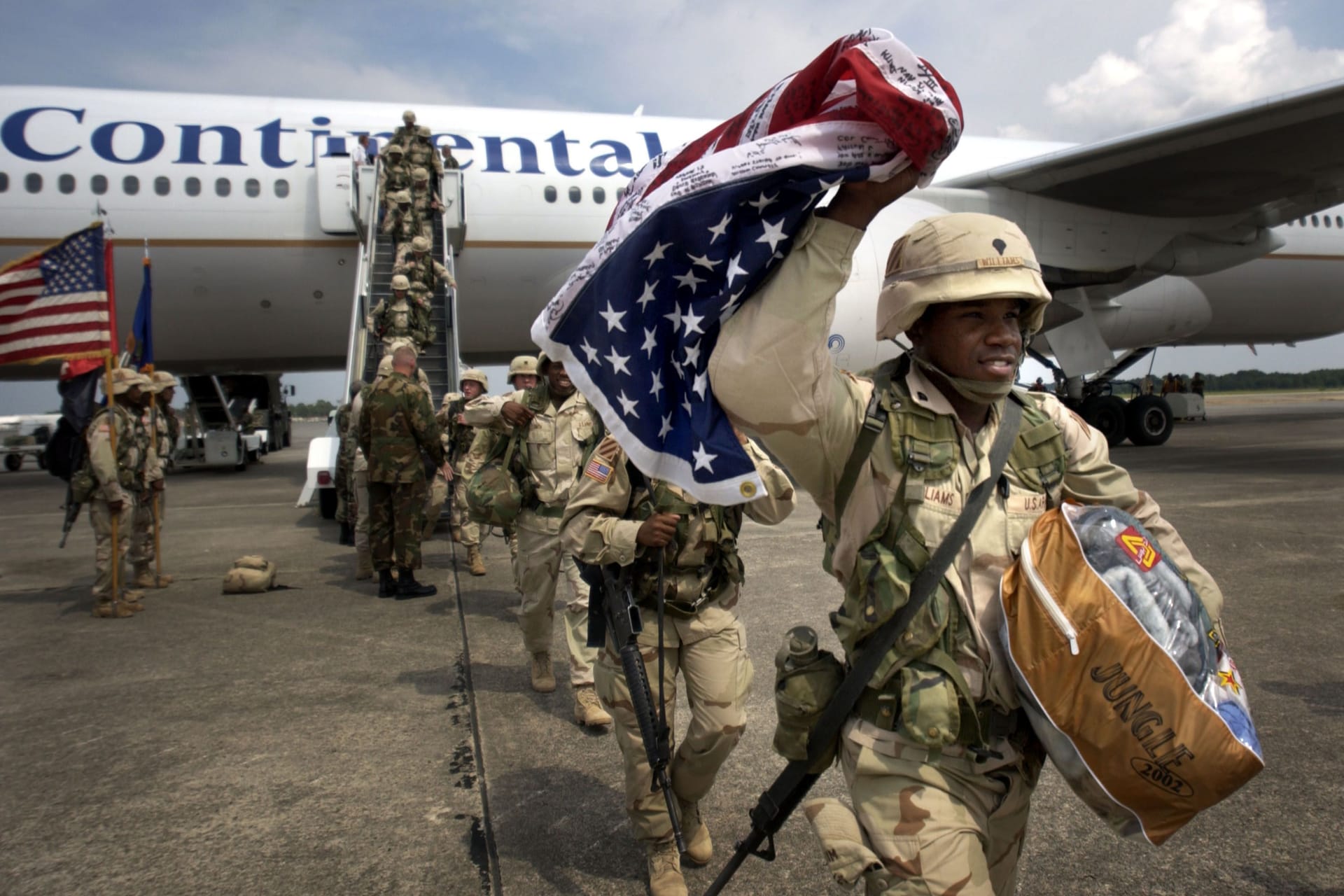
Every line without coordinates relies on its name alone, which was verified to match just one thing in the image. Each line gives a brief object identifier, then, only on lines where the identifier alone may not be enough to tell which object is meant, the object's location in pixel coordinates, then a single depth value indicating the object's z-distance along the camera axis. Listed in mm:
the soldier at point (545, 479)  4223
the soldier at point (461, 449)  7098
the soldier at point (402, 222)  11000
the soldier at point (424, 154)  11305
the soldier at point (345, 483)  8359
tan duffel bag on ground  6441
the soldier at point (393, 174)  11094
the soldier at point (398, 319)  10102
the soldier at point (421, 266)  10703
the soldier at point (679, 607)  2635
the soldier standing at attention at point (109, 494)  5969
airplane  10898
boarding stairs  10422
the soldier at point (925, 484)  1511
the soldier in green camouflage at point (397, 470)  6258
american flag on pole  7207
